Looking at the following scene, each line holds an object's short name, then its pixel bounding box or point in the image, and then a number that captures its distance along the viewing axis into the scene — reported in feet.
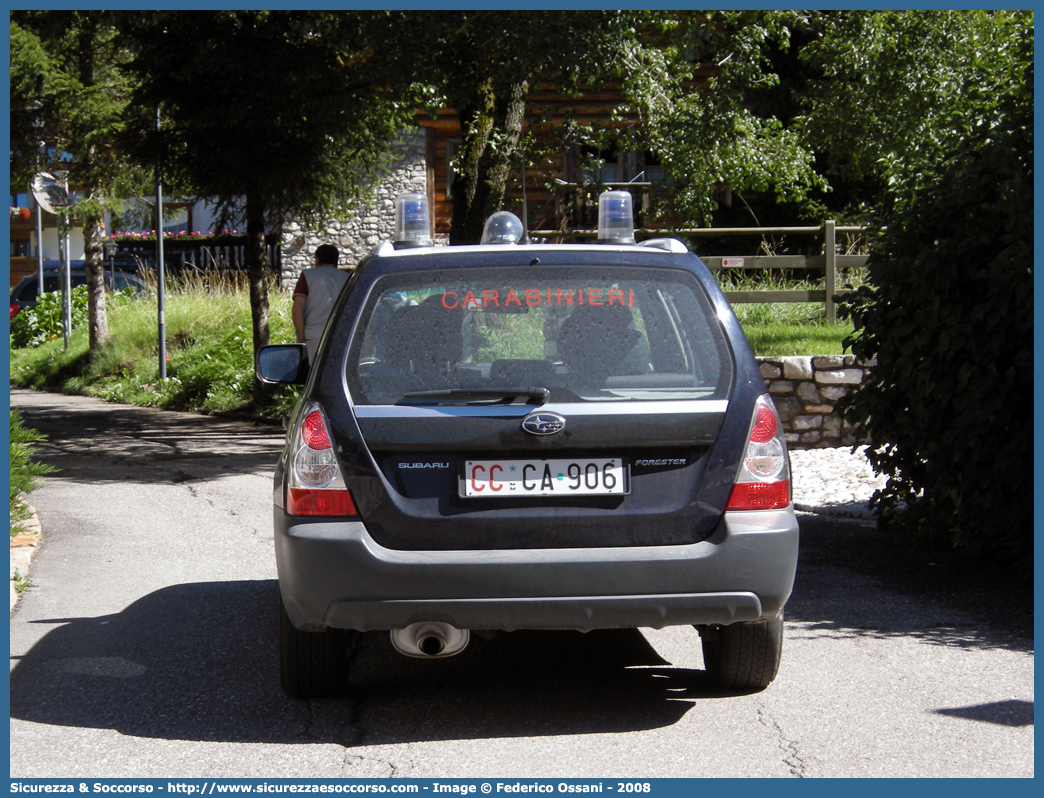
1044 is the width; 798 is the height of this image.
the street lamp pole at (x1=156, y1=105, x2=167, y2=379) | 60.49
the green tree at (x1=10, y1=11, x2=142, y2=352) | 54.49
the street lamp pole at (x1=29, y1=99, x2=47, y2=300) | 59.31
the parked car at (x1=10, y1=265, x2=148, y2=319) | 93.09
